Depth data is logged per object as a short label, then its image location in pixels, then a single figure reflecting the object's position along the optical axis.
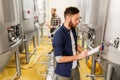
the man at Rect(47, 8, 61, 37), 3.81
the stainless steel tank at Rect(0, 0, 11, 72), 1.84
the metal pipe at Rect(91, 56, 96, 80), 2.36
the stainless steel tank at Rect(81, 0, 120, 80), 1.46
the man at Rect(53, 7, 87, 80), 1.30
